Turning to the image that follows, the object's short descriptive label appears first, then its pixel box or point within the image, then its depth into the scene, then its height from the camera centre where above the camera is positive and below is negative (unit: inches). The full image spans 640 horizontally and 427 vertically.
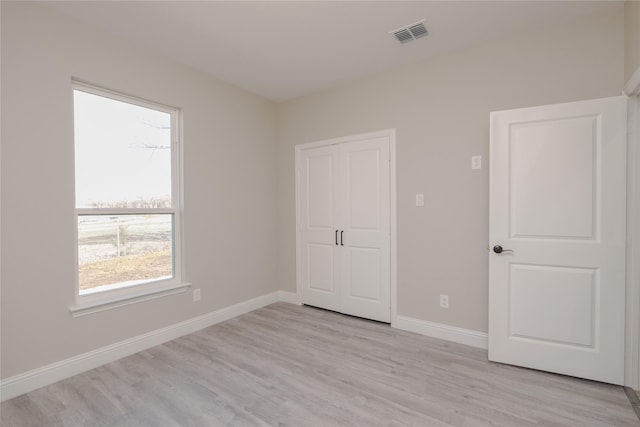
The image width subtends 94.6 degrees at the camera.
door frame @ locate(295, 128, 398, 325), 128.0 -0.4
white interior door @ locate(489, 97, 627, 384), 83.7 -9.1
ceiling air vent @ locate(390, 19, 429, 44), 98.2 +60.8
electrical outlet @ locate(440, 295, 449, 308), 116.2 -36.4
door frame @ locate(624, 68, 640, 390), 81.4 -10.5
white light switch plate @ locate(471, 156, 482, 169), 108.7 +17.3
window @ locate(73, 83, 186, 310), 98.0 +5.8
